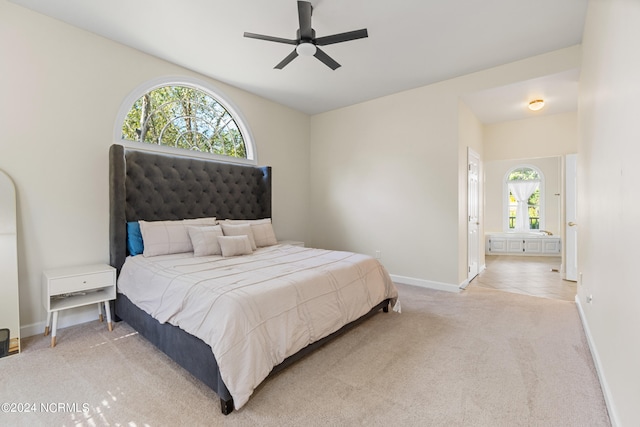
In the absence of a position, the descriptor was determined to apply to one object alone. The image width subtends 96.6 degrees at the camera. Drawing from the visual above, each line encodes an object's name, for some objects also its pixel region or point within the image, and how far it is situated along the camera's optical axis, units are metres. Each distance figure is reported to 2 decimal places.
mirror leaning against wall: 2.32
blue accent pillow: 3.03
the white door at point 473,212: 4.45
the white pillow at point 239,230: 3.50
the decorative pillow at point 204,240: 3.10
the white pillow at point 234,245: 3.11
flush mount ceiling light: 4.02
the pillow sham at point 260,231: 3.84
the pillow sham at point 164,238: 3.00
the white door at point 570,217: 4.49
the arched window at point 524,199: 7.56
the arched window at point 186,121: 3.40
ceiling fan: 2.29
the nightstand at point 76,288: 2.42
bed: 1.73
